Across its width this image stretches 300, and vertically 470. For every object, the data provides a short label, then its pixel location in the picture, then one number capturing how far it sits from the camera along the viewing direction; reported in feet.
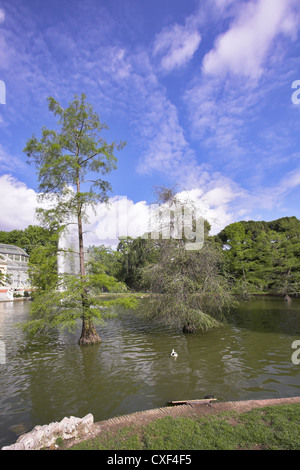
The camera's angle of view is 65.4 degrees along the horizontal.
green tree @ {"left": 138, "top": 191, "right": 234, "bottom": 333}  43.53
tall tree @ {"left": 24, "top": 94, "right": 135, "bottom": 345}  37.88
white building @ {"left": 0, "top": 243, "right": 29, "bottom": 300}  139.38
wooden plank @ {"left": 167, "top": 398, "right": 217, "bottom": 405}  20.28
